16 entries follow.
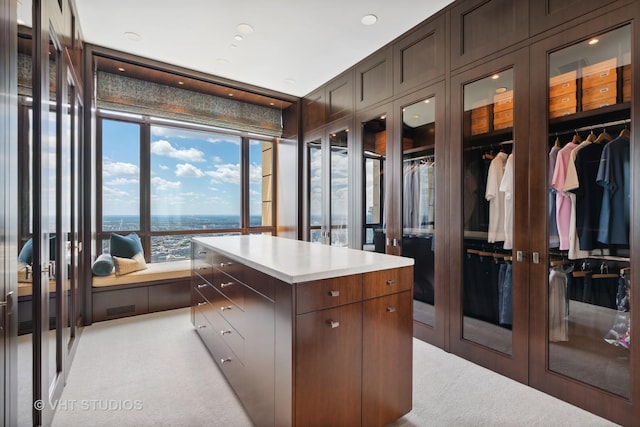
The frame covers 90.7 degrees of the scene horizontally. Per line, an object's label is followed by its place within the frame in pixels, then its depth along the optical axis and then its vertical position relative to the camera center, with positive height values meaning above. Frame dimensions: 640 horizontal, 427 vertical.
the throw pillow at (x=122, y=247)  3.98 -0.46
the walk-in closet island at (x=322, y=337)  1.49 -0.66
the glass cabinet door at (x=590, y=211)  1.88 +0.00
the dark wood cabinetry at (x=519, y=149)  1.91 +0.49
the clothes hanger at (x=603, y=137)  1.98 +0.47
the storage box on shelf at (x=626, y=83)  1.82 +0.74
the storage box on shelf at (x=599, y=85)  1.91 +0.79
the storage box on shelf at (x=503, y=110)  2.41 +0.78
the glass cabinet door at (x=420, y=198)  3.00 +0.13
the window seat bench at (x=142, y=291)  3.58 -0.97
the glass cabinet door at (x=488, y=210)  2.44 +0.01
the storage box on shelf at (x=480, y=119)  2.59 +0.76
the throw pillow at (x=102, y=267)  3.55 -0.63
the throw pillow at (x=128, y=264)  3.76 -0.65
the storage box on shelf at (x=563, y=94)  2.08 +0.78
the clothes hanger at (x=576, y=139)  2.12 +0.48
